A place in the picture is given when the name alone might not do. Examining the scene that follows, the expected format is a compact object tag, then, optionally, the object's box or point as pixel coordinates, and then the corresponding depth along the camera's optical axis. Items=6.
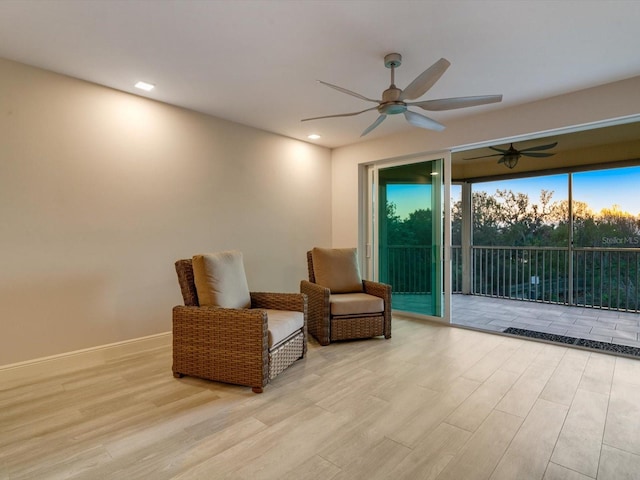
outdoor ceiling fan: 4.82
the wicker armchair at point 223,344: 2.49
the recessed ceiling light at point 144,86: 3.11
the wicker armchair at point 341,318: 3.54
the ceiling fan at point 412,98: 2.37
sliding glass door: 4.39
